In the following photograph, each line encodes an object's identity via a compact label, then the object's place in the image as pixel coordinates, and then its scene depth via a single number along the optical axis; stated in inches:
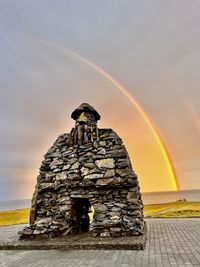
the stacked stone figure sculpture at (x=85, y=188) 317.9
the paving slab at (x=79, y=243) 265.0
